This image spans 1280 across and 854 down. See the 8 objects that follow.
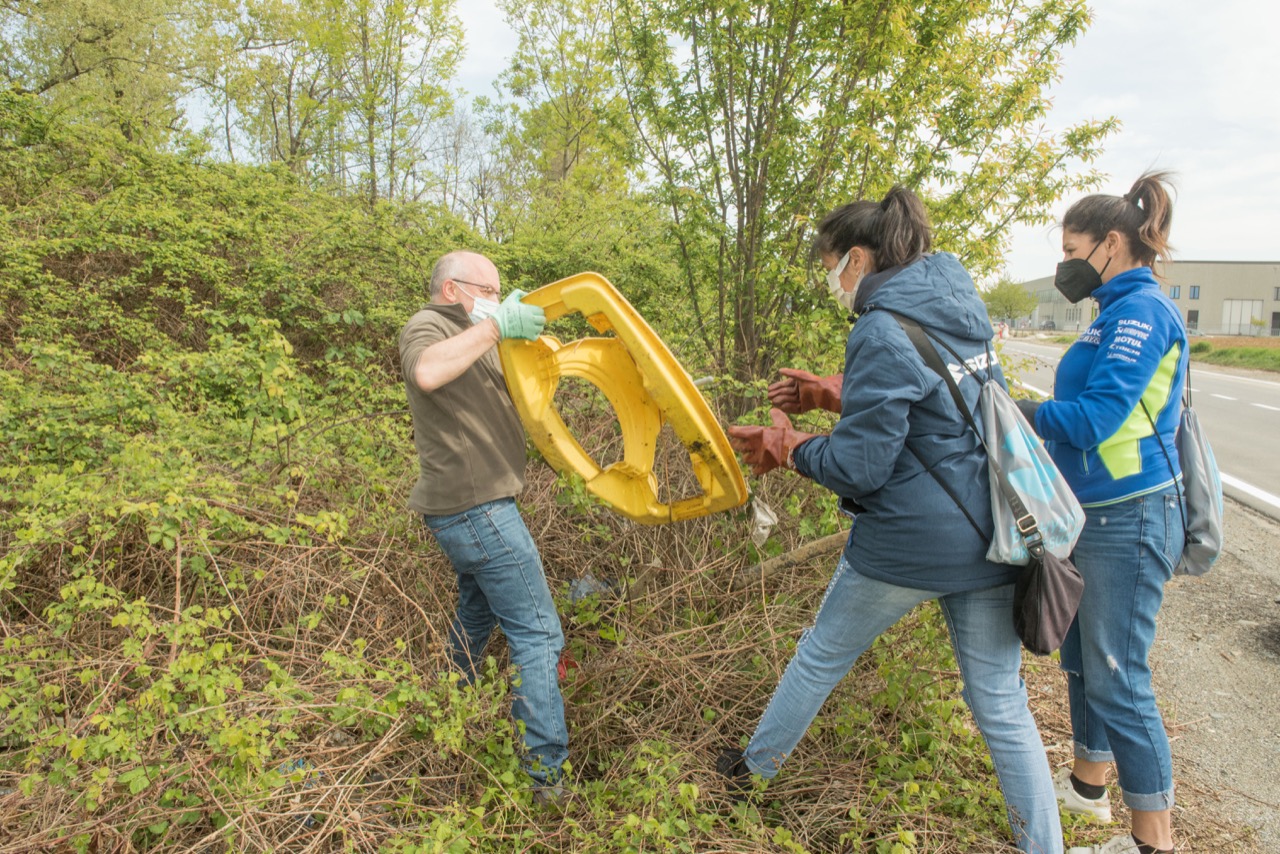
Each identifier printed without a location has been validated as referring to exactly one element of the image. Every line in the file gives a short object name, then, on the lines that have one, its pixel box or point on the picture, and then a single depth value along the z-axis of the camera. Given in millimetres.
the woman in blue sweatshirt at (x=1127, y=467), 2115
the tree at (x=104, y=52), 12914
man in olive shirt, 2486
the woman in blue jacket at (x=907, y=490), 1949
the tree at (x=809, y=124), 3920
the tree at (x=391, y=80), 11891
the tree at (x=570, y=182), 5148
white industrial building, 62562
